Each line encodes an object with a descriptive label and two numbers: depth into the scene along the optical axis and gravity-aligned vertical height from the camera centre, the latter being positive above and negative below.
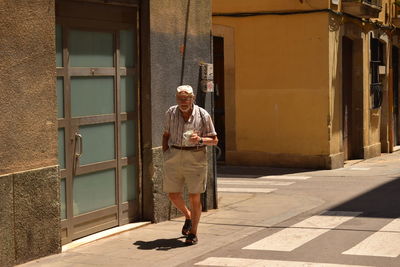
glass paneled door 14.14 -0.32
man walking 14.22 -0.70
